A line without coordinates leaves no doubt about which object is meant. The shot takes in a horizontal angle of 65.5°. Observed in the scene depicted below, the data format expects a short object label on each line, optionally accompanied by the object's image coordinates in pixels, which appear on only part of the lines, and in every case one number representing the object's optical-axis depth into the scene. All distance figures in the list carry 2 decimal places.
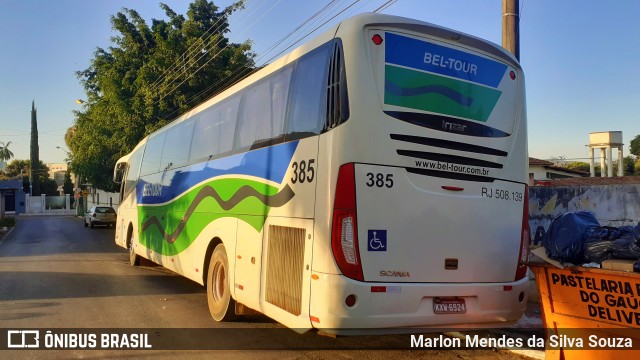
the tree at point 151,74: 22.52
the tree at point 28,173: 85.75
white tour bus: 4.69
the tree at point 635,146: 58.63
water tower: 24.89
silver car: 30.67
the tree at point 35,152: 84.05
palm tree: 89.69
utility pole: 7.86
